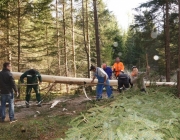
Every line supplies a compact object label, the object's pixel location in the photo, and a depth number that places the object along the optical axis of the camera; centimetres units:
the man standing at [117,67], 1290
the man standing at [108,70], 1258
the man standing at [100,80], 995
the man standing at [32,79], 998
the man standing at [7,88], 800
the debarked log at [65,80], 1213
